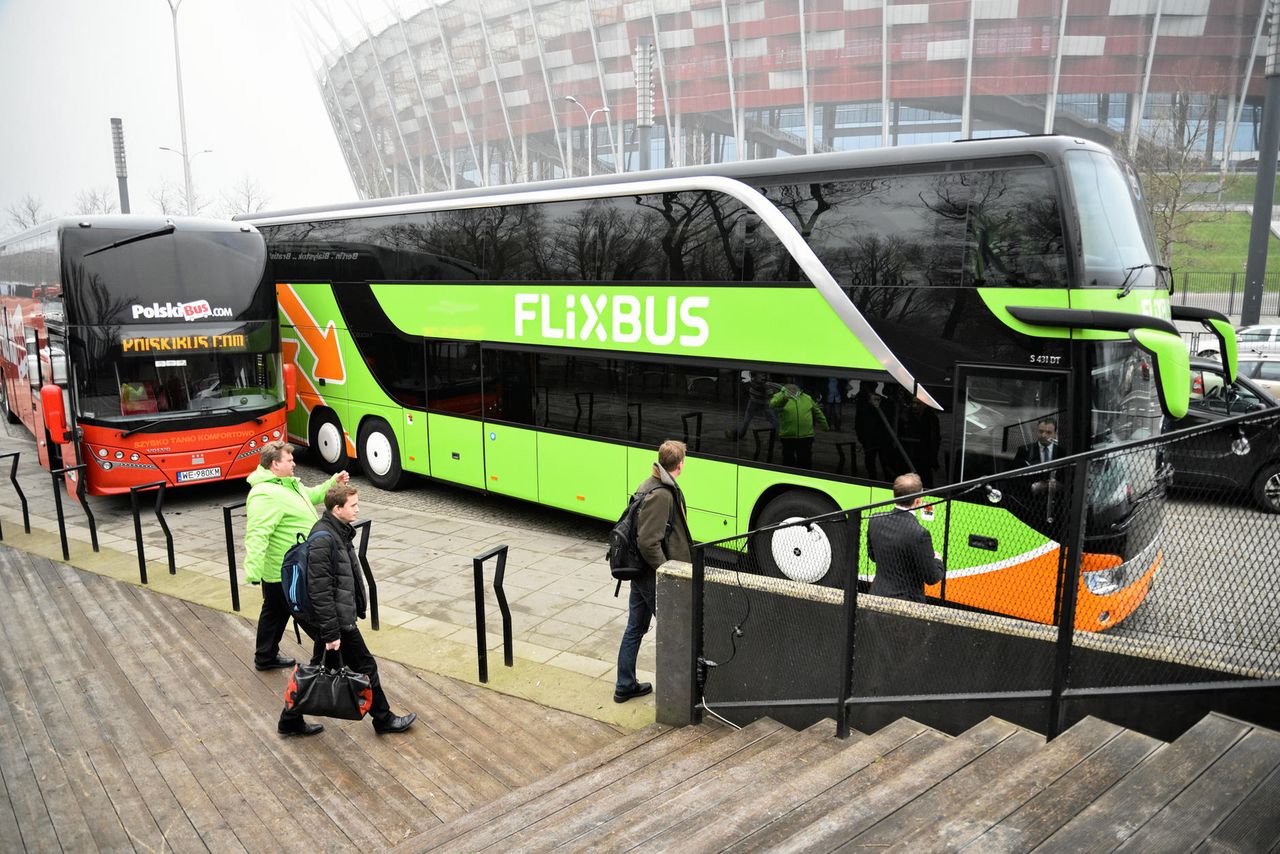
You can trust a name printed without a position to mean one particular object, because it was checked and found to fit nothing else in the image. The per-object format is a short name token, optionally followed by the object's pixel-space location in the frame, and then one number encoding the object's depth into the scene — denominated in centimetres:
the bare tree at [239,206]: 6594
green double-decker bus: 650
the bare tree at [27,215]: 6806
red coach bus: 1110
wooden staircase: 300
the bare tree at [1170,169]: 2750
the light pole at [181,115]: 3031
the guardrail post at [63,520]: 923
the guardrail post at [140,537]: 834
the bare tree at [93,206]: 6512
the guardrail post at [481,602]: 611
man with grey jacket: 562
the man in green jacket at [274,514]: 574
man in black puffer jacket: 504
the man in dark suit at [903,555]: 486
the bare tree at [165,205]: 6600
